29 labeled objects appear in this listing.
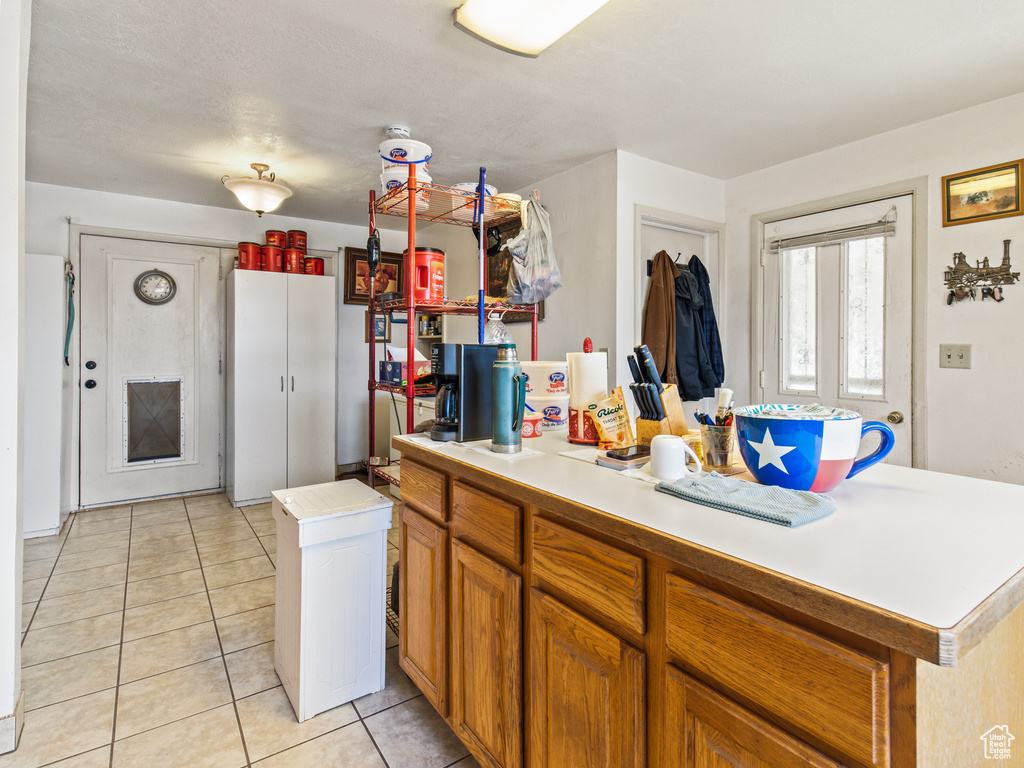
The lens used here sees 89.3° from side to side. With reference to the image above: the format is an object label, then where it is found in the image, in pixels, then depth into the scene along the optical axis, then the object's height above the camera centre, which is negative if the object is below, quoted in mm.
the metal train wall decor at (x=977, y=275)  2377 +530
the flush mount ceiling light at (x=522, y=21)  1692 +1233
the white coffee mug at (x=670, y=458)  1062 -150
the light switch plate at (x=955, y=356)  2512 +150
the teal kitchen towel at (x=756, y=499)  807 -194
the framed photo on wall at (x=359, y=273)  4965 +1063
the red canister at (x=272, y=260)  4152 +985
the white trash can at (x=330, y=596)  1692 -721
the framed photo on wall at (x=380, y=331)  5023 +514
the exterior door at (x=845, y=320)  2750 +384
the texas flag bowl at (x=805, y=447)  897 -108
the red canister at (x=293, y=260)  4254 +1006
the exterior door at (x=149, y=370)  3943 +91
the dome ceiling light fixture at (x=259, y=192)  3045 +1153
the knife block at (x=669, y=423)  1275 -94
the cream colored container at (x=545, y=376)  1794 +28
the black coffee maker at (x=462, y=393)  1647 -31
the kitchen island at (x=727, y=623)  583 -353
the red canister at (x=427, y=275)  2070 +437
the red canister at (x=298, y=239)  4367 +1213
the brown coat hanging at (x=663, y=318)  3047 +395
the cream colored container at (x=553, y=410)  1806 -93
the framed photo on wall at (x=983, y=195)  2344 +900
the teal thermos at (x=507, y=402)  1415 -50
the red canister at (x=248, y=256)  4094 +999
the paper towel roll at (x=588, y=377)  1513 +22
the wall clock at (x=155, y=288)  4094 +753
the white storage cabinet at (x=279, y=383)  4016 -5
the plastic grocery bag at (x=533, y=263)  2783 +658
